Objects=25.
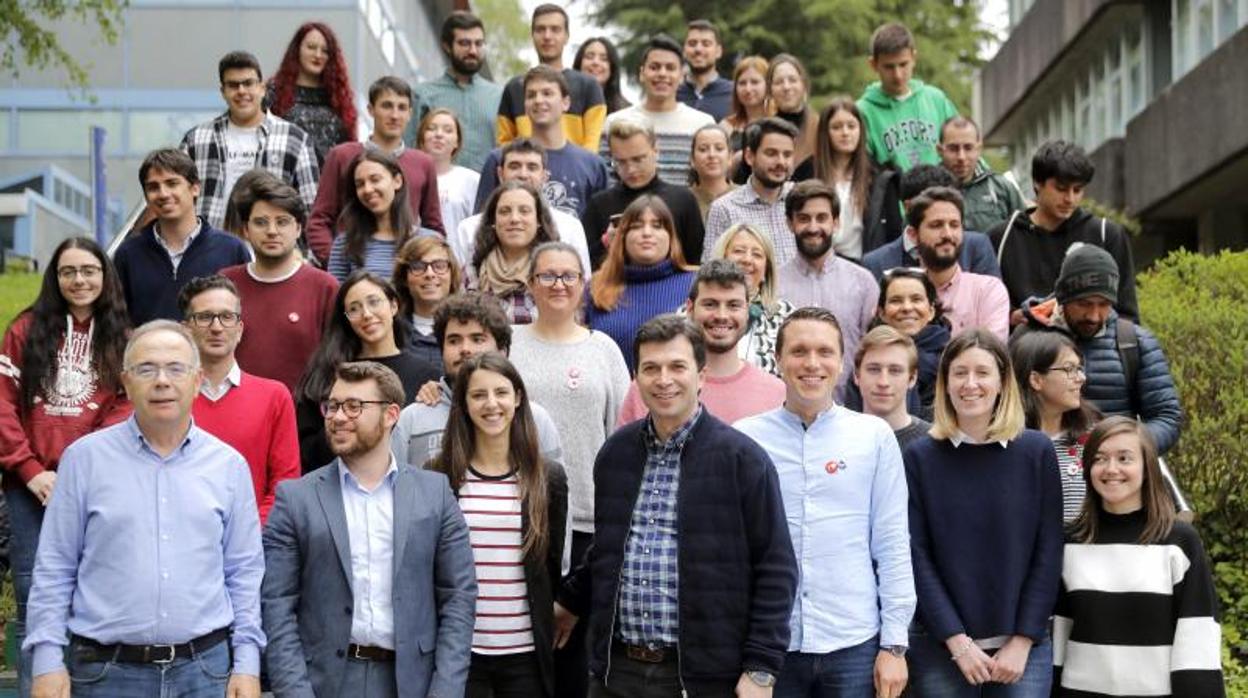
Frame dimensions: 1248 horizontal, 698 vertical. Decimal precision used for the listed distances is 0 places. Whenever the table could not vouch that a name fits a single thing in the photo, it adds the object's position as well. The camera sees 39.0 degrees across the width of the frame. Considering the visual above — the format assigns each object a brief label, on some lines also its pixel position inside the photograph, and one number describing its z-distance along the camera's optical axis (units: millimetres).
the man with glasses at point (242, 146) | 10828
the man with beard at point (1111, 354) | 8102
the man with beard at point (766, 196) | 10312
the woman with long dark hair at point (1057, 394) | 7543
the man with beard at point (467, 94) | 12609
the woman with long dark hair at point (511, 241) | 9109
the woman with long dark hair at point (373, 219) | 9844
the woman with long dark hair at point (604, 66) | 13617
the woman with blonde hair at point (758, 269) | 8695
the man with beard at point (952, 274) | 9188
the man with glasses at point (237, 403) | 7066
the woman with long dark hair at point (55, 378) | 7230
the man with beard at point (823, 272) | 9328
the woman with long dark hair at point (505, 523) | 6773
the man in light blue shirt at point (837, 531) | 6367
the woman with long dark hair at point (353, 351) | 7945
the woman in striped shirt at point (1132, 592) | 6602
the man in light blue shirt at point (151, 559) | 5953
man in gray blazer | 6301
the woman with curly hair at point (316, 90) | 11648
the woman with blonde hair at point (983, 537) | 6574
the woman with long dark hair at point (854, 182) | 11016
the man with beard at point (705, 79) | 13531
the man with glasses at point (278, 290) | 8445
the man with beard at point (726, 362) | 7633
